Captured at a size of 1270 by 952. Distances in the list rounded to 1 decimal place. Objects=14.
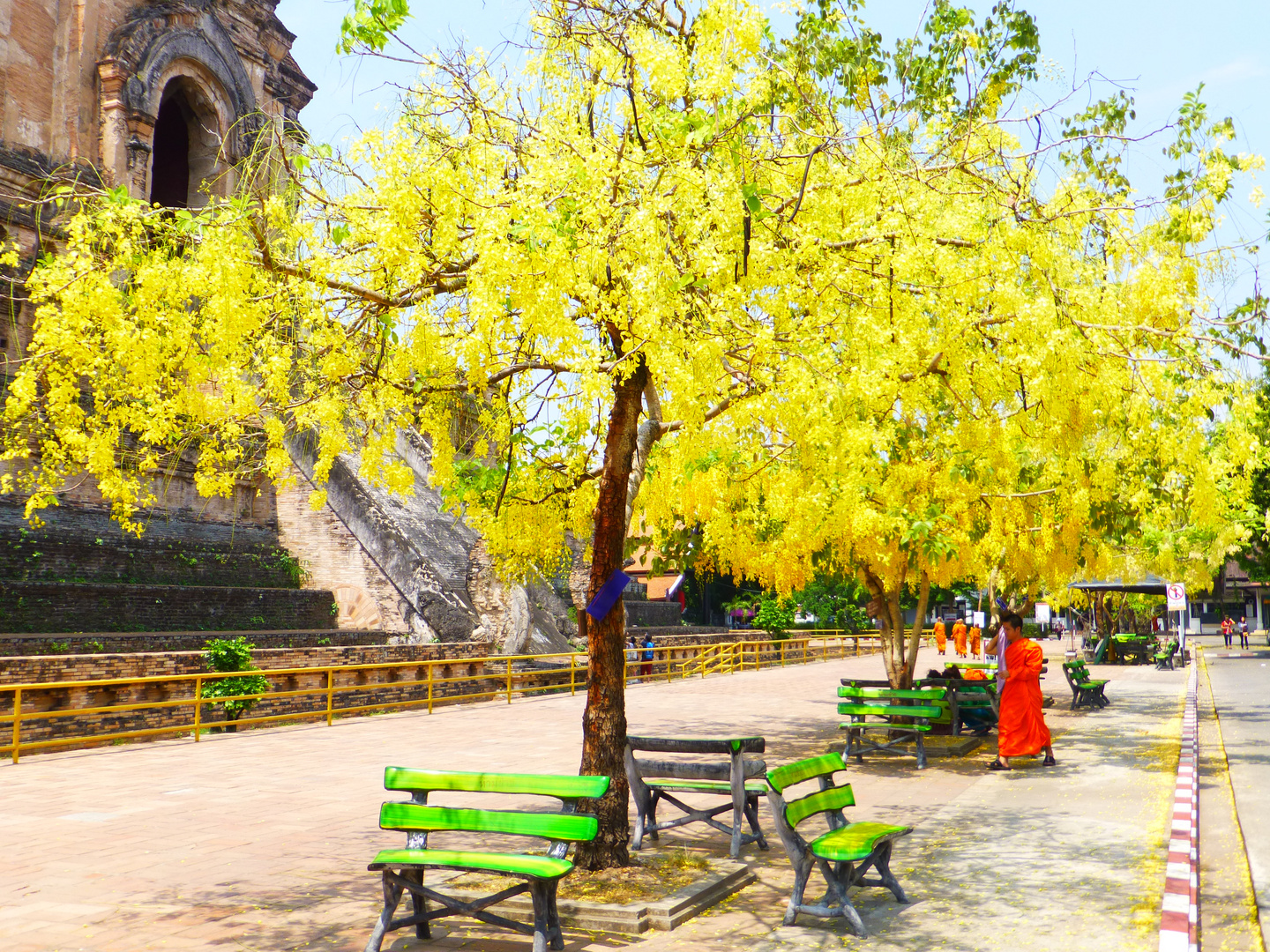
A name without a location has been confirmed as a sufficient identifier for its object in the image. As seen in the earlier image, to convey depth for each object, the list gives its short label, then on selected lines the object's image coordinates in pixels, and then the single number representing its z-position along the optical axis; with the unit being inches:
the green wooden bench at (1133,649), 1282.0
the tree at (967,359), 333.1
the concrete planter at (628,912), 225.9
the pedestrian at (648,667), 1040.1
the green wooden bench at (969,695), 547.8
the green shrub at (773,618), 1595.7
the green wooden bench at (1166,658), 1205.5
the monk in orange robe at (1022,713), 456.4
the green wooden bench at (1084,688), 756.6
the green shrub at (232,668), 577.3
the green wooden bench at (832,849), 229.1
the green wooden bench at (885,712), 458.6
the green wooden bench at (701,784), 294.4
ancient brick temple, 771.4
